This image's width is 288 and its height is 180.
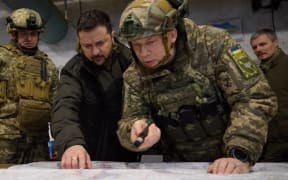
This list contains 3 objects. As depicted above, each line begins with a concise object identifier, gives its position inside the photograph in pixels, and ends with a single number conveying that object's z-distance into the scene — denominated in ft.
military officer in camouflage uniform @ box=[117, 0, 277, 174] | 3.23
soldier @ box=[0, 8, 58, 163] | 6.71
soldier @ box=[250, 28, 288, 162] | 6.70
